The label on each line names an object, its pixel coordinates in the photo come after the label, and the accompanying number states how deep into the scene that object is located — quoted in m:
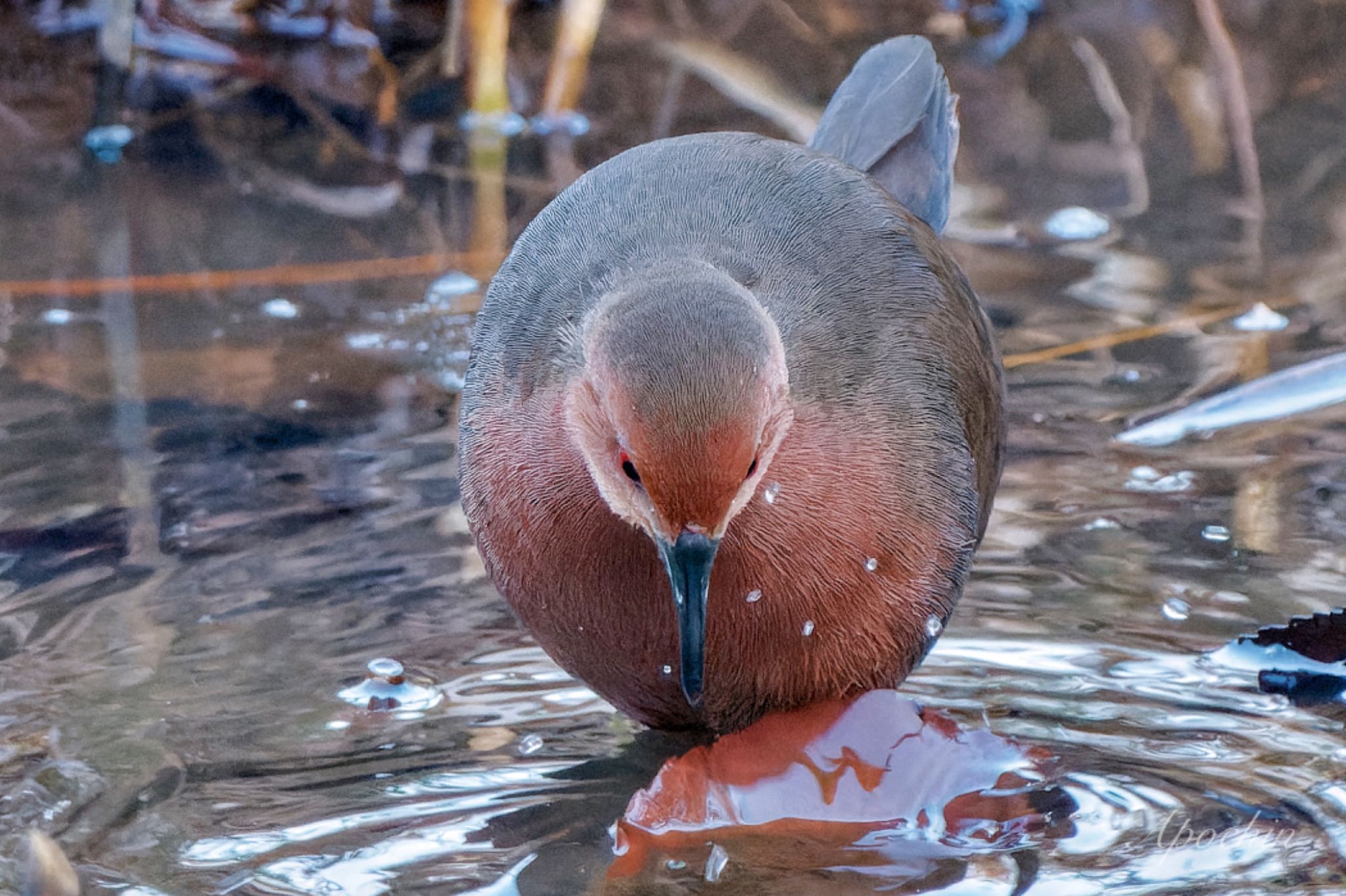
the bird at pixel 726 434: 4.97
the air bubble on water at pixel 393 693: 6.41
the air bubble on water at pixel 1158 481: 7.86
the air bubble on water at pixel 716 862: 5.30
